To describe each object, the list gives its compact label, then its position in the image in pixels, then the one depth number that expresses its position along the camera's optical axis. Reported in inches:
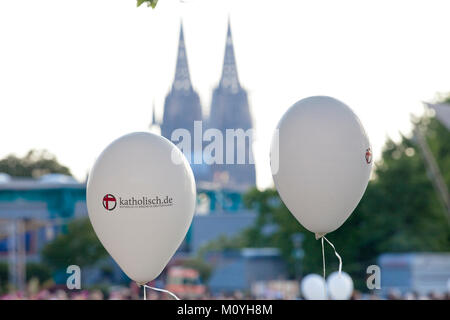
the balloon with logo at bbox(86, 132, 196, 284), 277.9
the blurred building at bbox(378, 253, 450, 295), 1633.9
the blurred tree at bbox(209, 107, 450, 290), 1972.2
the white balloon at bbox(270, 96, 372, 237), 293.6
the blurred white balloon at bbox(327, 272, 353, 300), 616.1
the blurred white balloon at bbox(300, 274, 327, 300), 689.0
